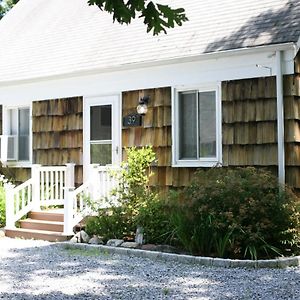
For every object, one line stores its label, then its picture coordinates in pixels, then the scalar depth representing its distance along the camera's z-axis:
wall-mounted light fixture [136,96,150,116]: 11.75
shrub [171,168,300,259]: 8.59
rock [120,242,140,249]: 9.70
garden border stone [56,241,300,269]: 8.17
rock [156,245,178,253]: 9.31
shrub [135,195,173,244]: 9.80
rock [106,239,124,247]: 9.92
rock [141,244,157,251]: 9.45
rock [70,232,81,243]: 10.62
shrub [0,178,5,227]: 12.52
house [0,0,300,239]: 10.13
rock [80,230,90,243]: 10.52
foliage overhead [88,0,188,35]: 4.73
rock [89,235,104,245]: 10.30
